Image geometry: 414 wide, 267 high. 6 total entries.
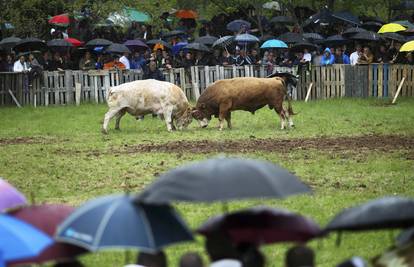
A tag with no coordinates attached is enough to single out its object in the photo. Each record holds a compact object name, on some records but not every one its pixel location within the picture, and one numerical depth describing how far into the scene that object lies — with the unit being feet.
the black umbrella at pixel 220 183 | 44.30
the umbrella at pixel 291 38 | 261.03
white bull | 175.52
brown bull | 178.60
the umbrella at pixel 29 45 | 240.12
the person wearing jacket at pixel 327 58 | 249.14
